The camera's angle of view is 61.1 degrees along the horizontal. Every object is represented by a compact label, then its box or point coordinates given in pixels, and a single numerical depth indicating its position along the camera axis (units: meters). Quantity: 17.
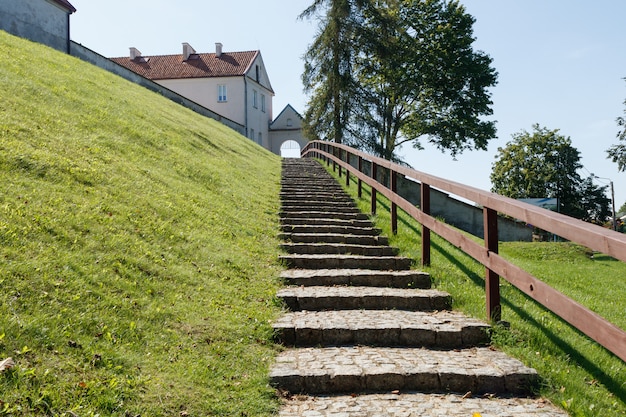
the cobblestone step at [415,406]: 3.57
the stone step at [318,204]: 10.95
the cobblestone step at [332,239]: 8.33
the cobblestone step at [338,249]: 7.75
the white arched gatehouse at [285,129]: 46.97
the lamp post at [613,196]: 40.22
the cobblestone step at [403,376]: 3.95
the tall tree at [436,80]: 31.62
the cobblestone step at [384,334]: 4.77
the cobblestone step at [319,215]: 10.03
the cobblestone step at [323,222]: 9.44
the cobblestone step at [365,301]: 5.61
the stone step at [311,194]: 12.06
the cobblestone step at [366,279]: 6.35
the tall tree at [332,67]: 27.31
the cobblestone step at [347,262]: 7.04
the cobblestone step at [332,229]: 8.95
